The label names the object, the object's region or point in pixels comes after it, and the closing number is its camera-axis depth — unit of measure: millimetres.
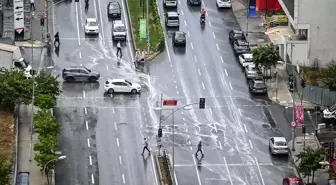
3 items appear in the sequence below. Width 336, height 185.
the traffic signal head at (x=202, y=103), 139500
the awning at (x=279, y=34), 169375
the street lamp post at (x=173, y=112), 135850
